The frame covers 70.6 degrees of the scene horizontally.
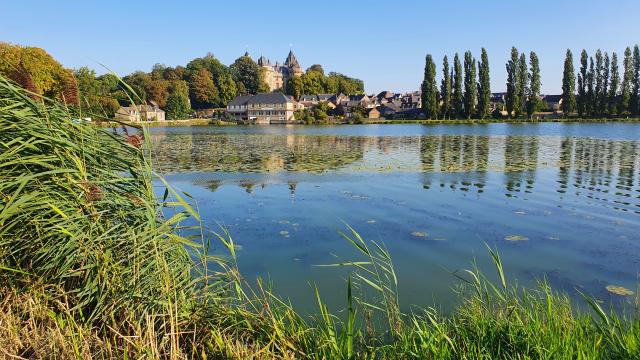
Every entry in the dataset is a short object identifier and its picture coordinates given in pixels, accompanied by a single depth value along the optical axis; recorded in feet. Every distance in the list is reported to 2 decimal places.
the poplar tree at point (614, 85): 264.93
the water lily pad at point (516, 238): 28.81
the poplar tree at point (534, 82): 267.51
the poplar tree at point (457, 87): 275.39
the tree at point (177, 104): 346.95
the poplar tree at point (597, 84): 266.57
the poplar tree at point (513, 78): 264.93
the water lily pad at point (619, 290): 20.20
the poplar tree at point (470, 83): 272.10
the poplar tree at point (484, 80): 269.85
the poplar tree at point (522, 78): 265.95
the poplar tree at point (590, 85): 266.16
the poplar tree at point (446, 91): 280.92
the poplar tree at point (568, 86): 262.06
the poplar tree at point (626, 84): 259.60
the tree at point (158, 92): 355.36
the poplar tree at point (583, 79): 265.54
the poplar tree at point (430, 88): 289.33
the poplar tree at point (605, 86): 265.95
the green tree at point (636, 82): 261.15
